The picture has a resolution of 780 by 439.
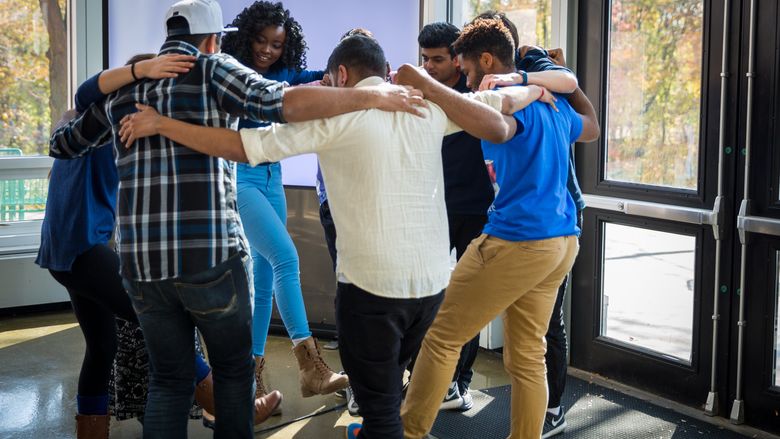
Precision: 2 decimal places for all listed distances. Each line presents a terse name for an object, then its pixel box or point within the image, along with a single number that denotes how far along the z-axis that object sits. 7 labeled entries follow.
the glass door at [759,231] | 3.27
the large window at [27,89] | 5.14
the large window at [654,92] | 3.62
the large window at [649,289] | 3.72
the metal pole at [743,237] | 3.29
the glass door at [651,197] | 3.57
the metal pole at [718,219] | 3.39
